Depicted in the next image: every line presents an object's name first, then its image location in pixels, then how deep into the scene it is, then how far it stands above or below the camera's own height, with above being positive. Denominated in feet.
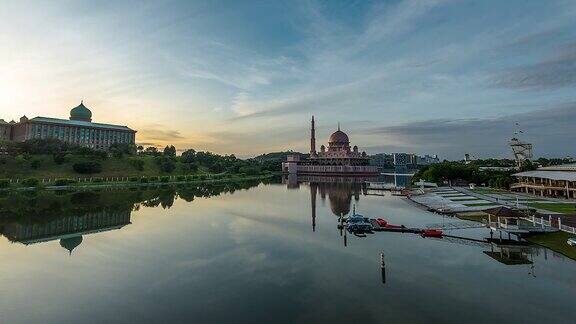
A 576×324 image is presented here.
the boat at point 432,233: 119.44 -19.91
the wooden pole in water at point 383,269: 79.43 -22.41
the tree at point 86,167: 334.24 +11.62
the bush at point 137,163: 383.24 +17.46
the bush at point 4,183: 258.57 -2.78
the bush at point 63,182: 286.99 -2.52
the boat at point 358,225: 130.52 -18.38
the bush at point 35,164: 318.24 +14.19
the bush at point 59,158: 338.54 +20.88
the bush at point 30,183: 268.82 -2.97
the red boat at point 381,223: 136.64 -18.54
